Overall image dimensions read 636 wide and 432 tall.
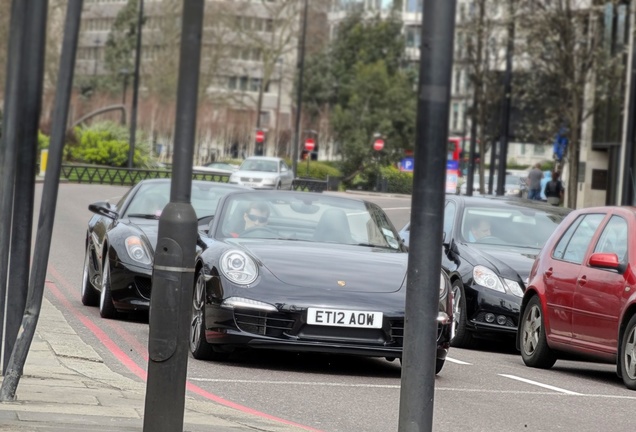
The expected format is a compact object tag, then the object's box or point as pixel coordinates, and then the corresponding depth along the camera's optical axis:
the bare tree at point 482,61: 49.32
